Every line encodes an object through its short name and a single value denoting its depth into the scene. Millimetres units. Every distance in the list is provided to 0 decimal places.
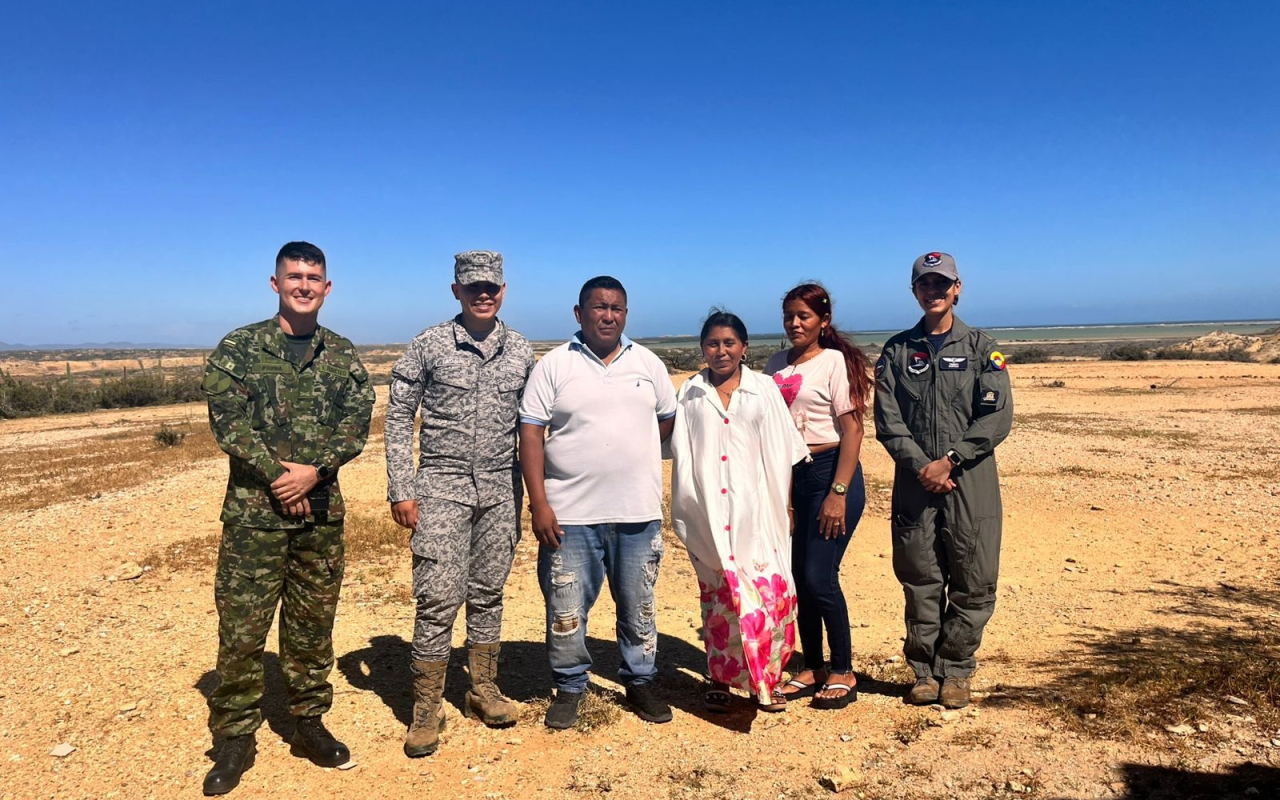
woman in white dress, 3488
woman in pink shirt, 3611
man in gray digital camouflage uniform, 3391
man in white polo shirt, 3418
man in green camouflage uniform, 3107
